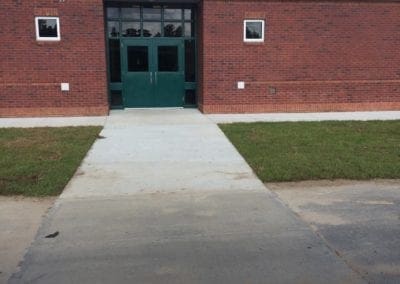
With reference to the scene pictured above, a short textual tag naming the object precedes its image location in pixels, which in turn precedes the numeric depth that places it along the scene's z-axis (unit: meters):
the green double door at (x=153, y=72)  15.54
